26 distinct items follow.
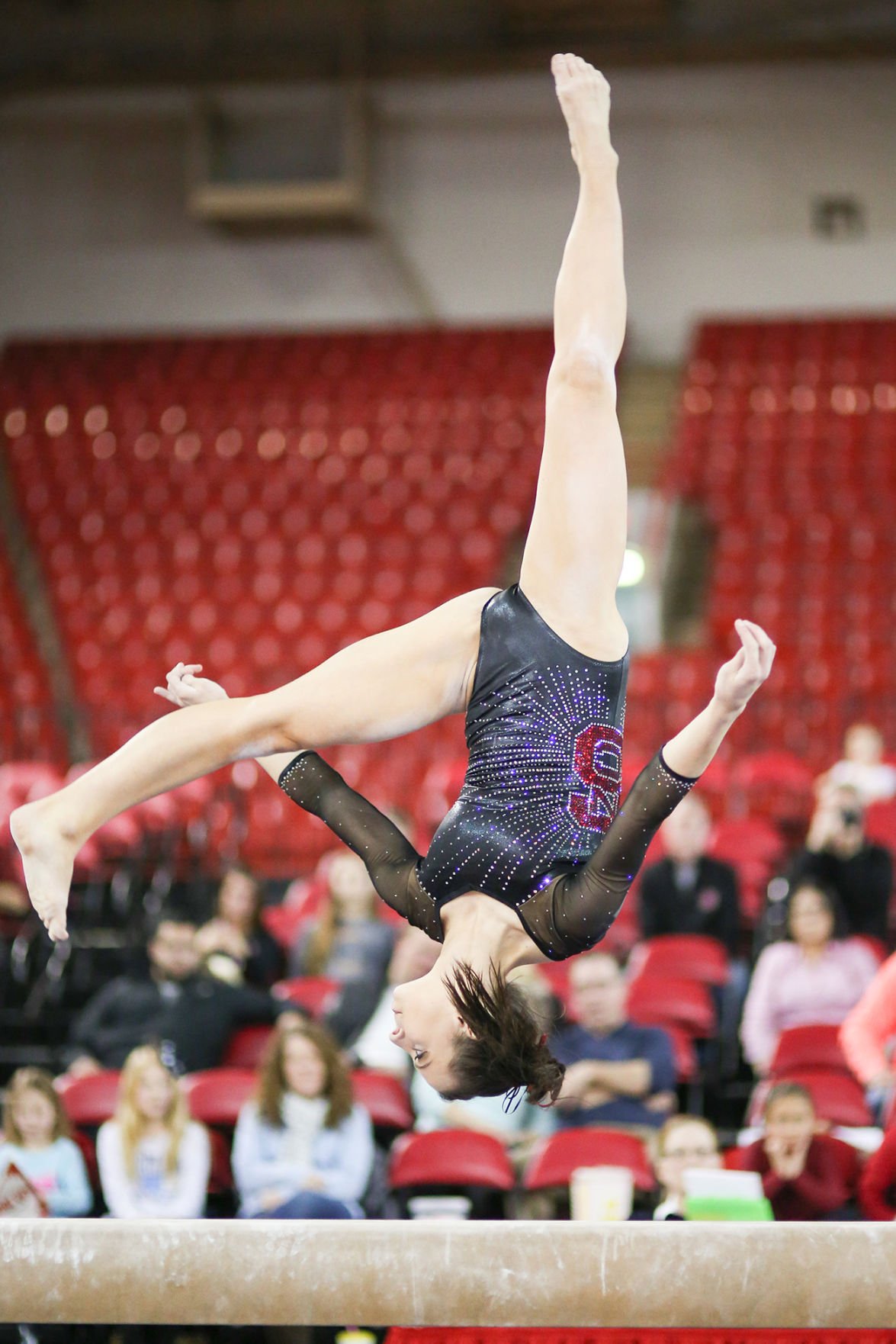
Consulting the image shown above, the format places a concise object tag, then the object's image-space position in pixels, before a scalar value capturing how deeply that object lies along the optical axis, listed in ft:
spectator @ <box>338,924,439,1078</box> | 35.91
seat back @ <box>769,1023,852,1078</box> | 33.32
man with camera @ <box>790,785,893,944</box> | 39.34
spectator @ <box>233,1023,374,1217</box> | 30.63
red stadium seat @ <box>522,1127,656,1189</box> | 29.40
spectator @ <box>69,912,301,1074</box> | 36.27
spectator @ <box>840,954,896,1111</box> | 26.30
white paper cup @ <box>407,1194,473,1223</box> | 29.91
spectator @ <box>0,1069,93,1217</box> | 30.22
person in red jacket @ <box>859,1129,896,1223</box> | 25.18
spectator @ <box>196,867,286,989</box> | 39.81
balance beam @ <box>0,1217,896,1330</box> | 16.87
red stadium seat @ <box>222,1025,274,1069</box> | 36.78
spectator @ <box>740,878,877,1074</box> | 35.58
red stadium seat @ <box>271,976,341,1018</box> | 38.58
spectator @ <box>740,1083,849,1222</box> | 28.02
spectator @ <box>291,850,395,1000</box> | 38.86
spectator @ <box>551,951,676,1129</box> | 32.63
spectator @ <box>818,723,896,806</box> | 46.83
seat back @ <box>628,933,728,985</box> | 38.19
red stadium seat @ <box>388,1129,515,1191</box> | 29.91
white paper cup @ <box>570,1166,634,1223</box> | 26.81
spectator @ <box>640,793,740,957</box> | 40.29
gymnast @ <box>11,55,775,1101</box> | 18.95
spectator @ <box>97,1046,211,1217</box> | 30.45
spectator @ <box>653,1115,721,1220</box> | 28.91
